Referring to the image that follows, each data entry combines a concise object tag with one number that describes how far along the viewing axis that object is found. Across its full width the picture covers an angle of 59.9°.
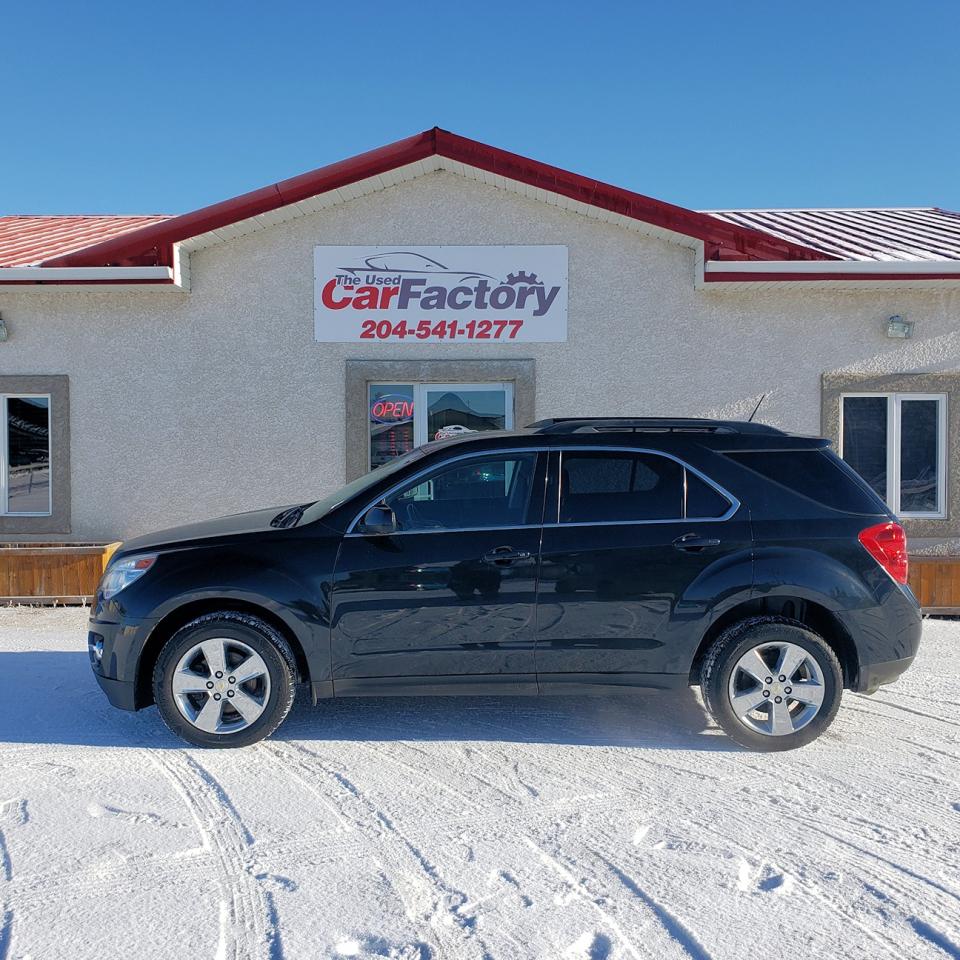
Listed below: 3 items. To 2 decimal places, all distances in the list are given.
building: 8.99
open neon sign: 9.17
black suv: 4.58
